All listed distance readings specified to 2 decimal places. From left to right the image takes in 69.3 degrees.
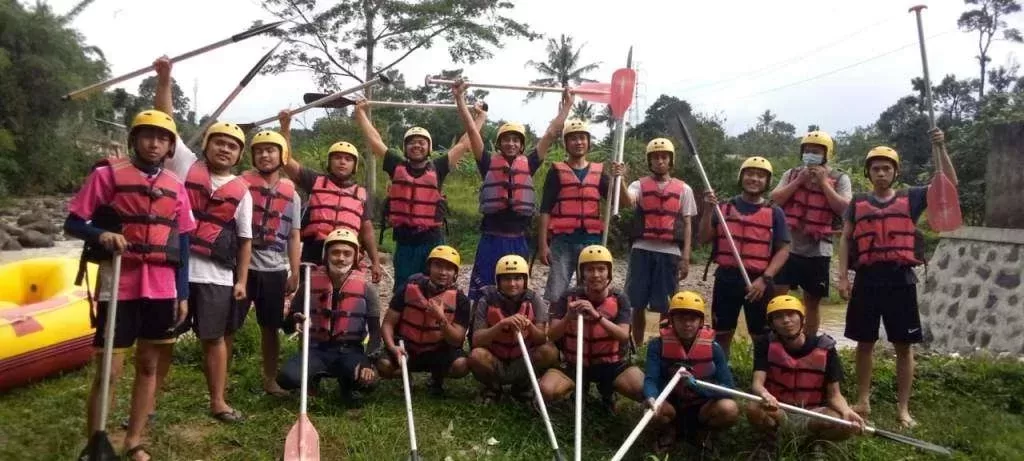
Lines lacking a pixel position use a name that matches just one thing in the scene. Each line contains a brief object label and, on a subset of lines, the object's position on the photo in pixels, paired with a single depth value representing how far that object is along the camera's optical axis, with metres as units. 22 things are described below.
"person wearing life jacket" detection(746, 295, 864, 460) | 4.60
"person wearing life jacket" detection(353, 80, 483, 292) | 5.72
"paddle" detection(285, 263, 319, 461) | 4.16
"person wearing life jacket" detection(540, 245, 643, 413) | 4.87
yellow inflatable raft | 5.32
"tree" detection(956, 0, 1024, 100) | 33.62
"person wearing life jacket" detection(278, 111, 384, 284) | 5.39
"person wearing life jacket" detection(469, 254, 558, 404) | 5.01
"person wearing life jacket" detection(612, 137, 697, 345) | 5.71
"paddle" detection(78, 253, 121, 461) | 3.67
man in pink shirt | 3.78
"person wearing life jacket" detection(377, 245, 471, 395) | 5.15
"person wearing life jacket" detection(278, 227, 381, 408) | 5.02
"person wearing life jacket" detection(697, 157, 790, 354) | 5.45
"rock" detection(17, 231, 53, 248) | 18.05
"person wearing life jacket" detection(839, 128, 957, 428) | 5.08
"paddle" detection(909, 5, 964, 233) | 5.26
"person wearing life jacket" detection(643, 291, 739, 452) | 4.69
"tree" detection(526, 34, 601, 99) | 38.91
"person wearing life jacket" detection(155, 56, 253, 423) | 4.42
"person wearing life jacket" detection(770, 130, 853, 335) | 5.64
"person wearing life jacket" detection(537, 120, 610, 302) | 5.75
